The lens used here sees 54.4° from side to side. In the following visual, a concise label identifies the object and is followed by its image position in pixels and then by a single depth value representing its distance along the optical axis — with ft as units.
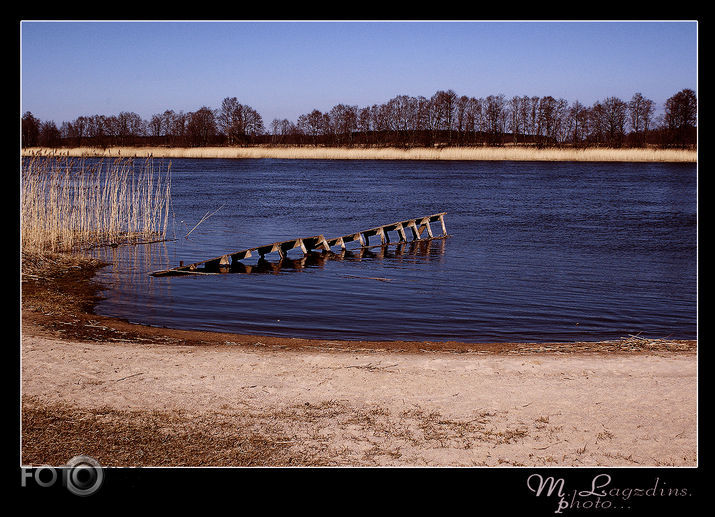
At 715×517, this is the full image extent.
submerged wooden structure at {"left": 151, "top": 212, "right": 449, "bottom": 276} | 48.88
